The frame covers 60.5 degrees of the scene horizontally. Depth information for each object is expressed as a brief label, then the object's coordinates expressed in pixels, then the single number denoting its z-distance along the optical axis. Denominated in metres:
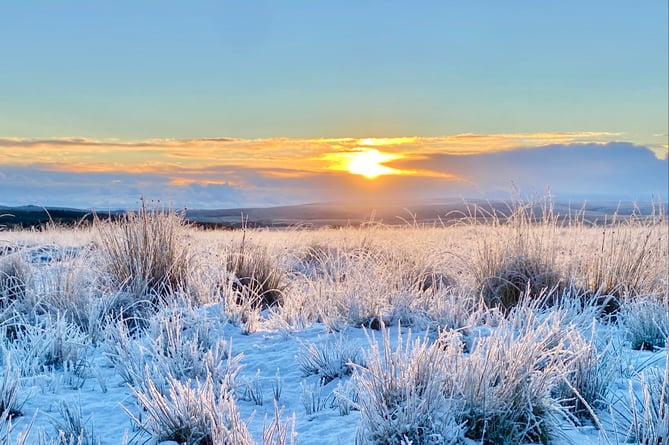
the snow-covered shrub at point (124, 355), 3.92
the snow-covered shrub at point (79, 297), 5.22
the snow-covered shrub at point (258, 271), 7.26
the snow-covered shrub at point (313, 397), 3.52
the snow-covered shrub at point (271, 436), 2.60
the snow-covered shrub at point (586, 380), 3.41
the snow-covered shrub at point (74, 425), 3.10
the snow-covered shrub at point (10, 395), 3.41
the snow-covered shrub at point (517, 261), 6.18
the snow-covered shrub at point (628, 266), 6.10
